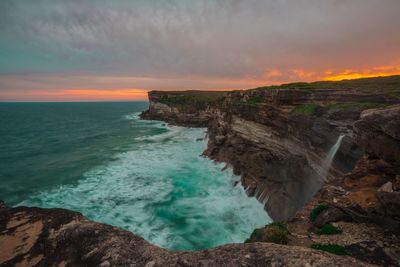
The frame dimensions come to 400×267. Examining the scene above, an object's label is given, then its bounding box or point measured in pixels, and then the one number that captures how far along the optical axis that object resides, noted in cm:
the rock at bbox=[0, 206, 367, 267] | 586
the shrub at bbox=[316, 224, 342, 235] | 888
